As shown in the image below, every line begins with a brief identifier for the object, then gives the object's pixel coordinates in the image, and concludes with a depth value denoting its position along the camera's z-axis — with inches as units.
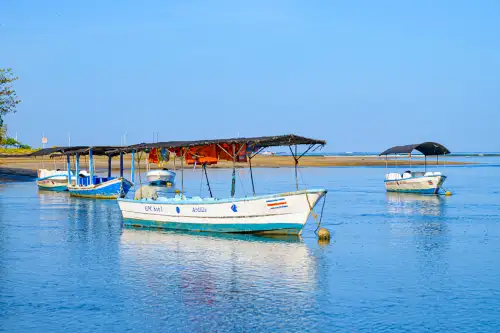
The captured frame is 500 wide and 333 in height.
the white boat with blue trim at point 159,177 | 2426.2
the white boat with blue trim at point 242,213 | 975.6
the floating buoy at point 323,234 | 1007.0
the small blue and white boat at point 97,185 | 1803.6
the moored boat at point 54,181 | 2247.8
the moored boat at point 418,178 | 1925.4
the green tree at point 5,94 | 2374.5
